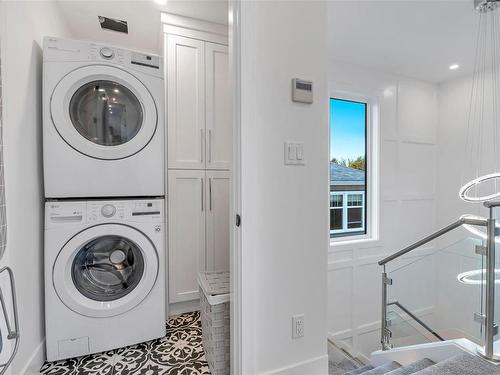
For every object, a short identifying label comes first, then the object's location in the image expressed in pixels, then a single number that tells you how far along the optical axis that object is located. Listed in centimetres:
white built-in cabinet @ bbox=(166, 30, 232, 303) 212
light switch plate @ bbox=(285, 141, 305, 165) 136
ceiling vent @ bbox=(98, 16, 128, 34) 225
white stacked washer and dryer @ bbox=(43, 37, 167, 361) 154
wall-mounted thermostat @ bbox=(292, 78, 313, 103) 136
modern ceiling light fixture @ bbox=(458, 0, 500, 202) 320
